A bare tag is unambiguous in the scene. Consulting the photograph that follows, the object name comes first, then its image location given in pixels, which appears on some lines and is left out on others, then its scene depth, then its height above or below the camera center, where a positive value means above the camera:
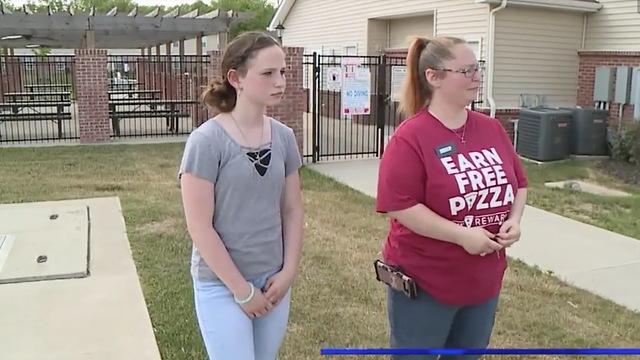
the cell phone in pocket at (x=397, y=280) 2.34 -0.75
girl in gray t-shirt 2.14 -0.43
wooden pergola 14.83 +1.11
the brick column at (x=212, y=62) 12.18 +0.18
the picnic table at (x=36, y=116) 13.97 -0.97
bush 10.91 -1.18
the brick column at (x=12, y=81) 21.14 -0.39
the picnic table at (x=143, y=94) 19.06 -0.68
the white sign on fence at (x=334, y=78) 11.83 -0.11
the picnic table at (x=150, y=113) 14.75 -0.98
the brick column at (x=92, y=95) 12.98 -0.49
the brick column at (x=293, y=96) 10.49 -0.39
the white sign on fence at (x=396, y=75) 12.07 -0.05
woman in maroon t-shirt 2.25 -0.45
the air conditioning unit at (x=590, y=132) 11.84 -1.05
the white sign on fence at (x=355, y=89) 11.30 -0.29
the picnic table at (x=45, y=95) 17.38 -0.70
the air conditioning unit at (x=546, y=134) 11.53 -1.08
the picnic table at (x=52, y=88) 24.24 -0.66
